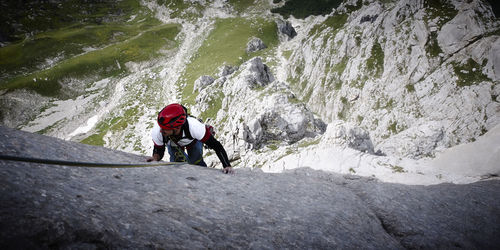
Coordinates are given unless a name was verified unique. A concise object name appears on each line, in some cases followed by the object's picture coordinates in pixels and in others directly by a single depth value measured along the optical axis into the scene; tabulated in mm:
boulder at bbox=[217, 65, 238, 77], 66562
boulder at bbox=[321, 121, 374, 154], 22828
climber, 7770
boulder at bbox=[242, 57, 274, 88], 47906
